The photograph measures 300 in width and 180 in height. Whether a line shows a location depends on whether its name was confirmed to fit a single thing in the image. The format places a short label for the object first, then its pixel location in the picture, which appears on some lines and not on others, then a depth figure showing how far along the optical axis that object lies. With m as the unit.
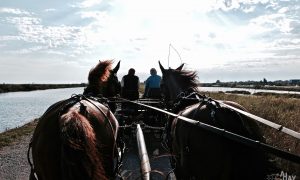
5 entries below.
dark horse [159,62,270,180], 2.83
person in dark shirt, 8.55
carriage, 2.41
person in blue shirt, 9.23
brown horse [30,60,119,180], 2.39
